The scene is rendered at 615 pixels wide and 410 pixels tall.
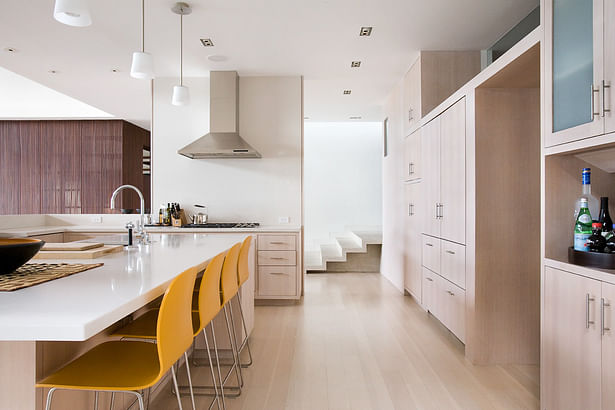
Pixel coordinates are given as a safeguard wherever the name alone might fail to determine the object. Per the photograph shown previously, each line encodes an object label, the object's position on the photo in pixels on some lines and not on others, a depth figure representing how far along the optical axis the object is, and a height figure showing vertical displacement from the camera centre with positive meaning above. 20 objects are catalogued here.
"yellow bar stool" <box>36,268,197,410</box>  1.30 -0.56
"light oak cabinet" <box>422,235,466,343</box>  3.08 -0.63
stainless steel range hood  4.81 +1.15
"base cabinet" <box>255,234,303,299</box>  4.53 -0.65
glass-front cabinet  1.64 +0.60
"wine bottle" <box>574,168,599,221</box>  1.88 +0.06
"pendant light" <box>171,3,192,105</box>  3.28 +1.57
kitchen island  0.99 -0.28
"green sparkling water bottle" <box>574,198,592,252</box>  1.88 -0.09
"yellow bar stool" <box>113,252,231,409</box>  1.80 -0.48
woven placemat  1.37 -0.26
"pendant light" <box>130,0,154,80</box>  2.70 +0.92
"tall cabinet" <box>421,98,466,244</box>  3.08 +0.28
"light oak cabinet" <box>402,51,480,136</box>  4.27 +1.39
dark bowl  1.43 -0.16
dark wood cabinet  7.71 +0.78
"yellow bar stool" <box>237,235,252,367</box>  2.72 -0.44
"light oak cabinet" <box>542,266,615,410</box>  1.62 -0.58
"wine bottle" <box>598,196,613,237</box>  1.88 -0.04
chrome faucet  2.83 -0.16
